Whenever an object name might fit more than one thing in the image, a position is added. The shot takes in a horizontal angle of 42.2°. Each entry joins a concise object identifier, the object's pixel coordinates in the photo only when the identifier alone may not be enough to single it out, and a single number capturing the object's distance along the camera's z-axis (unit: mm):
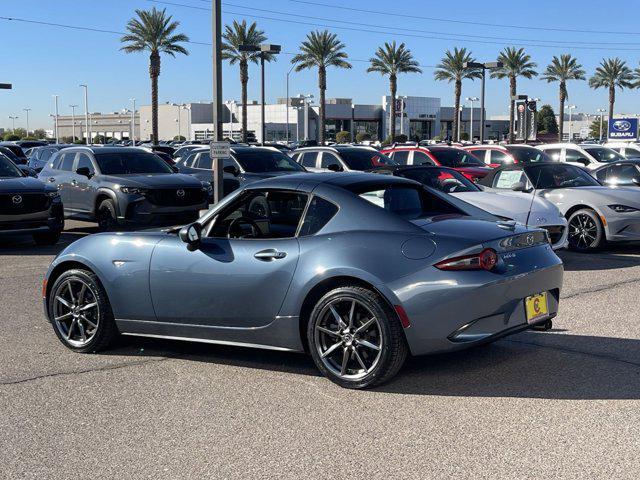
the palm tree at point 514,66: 63781
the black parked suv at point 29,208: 13516
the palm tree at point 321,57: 59438
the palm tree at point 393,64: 62031
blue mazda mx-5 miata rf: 5422
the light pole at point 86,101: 105825
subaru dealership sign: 46625
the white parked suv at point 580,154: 22984
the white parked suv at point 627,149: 26688
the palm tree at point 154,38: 51781
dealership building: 107500
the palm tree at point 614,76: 72250
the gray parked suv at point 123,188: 15125
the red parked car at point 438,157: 20375
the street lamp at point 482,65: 37156
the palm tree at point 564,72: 69000
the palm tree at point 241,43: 55844
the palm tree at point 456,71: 64250
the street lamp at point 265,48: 28797
